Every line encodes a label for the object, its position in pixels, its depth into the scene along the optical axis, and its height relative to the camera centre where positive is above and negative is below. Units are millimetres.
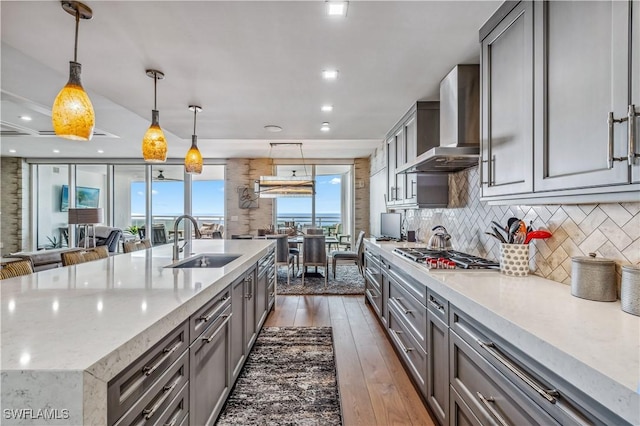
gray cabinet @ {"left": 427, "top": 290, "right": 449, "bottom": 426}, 1637 -829
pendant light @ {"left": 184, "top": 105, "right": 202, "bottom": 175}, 3600 +621
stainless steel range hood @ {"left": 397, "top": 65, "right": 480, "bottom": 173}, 2277 +756
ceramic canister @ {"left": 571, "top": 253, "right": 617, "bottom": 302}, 1253 -268
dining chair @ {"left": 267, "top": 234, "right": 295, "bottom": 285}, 5465 -687
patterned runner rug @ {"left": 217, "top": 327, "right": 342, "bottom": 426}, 1946 -1306
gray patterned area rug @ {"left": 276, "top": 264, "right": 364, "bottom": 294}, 5102 -1301
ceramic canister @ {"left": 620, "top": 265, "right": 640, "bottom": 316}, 1069 -265
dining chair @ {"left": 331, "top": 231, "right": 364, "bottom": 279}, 5203 -789
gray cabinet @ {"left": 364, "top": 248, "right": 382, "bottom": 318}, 3475 -866
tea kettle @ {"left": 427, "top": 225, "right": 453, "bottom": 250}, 2939 -263
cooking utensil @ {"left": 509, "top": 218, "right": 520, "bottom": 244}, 1796 -93
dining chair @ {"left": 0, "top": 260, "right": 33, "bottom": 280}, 1953 -384
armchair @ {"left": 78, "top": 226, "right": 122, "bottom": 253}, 6574 -547
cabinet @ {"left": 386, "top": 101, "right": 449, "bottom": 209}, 3133 +696
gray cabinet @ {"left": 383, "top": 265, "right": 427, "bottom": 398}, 2010 -838
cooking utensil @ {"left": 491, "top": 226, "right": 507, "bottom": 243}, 1829 -133
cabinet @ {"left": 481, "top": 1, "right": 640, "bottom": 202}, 988 +475
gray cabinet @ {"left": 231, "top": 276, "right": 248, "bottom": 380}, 2055 -824
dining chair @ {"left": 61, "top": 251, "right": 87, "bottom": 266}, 2557 -398
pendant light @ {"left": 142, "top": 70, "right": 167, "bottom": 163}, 2697 +627
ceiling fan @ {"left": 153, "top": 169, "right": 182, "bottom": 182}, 8383 +920
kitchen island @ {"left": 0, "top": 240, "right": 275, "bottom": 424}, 714 -366
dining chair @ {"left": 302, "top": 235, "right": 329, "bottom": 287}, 5359 -670
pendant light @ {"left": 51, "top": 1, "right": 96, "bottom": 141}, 1687 +598
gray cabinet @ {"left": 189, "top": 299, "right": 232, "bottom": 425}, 1403 -837
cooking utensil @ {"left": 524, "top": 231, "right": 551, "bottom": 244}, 1659 -112
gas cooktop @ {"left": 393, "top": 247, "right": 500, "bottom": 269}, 1984 -338
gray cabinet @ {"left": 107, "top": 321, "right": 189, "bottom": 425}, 861 -560
